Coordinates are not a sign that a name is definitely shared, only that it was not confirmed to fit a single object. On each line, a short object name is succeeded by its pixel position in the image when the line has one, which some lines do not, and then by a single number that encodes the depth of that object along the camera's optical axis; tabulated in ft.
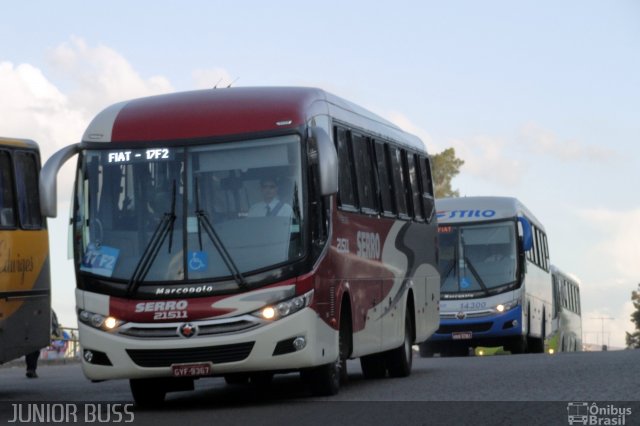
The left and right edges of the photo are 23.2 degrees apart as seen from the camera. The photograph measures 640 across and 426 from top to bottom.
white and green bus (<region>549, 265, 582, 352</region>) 154.49
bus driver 52.85
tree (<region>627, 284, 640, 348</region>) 442.50
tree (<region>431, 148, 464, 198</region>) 326.85
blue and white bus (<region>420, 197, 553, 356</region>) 115.44
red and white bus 51.93
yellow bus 65.77
